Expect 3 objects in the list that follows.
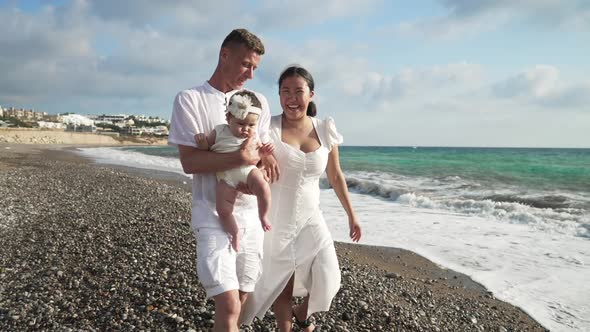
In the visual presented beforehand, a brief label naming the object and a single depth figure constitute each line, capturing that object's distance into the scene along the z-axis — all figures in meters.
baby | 2.48
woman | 3.15
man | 2.46
